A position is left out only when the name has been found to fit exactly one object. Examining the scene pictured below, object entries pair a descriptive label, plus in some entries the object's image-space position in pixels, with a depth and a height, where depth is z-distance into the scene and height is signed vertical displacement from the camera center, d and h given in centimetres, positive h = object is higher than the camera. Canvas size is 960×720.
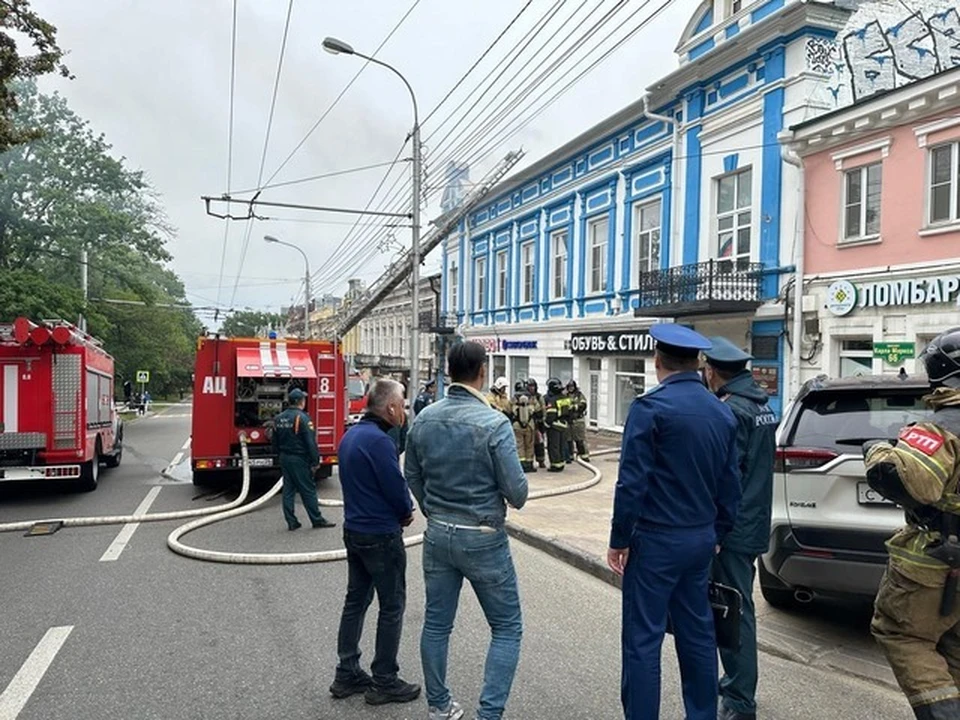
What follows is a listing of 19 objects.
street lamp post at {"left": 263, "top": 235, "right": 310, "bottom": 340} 3429 +306
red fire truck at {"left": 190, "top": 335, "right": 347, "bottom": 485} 1071 -71
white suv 420 -83
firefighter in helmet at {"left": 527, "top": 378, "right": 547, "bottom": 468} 1327 -141
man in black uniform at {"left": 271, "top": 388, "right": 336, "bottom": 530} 805 -123
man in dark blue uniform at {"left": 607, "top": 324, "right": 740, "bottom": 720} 300 -75
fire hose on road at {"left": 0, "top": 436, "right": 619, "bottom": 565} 664 -203
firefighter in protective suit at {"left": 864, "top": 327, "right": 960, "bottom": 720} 272 -78
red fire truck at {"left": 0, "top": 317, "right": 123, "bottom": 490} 961 -78
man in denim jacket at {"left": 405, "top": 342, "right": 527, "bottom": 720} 324 -79
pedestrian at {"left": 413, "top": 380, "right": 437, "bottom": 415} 1574 -112
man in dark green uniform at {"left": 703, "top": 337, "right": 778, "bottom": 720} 349 -83
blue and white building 1422 +369
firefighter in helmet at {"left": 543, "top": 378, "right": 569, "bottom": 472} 1313 -147
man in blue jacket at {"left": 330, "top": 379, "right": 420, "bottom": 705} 382 -112
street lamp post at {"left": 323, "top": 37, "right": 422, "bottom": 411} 1720 +228
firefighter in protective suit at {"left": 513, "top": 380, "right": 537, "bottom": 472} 1306 -143
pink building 1125 +228
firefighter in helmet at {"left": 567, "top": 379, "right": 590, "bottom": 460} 1380 -136
